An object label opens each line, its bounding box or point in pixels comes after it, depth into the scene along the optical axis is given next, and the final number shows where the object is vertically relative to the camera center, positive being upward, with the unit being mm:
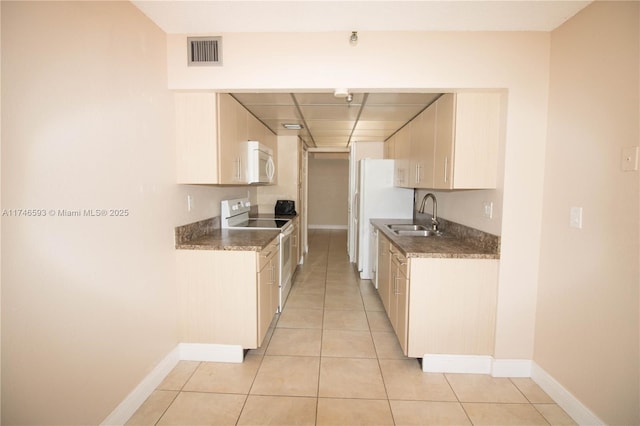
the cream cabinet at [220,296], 2275 -809
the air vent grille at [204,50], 2074 +1001
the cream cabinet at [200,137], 2266 +431
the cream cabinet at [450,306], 2160 -826
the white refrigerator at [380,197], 4316 -51
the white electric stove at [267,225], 3176 -373
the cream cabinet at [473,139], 2170 +409
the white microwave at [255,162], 3049 +324
